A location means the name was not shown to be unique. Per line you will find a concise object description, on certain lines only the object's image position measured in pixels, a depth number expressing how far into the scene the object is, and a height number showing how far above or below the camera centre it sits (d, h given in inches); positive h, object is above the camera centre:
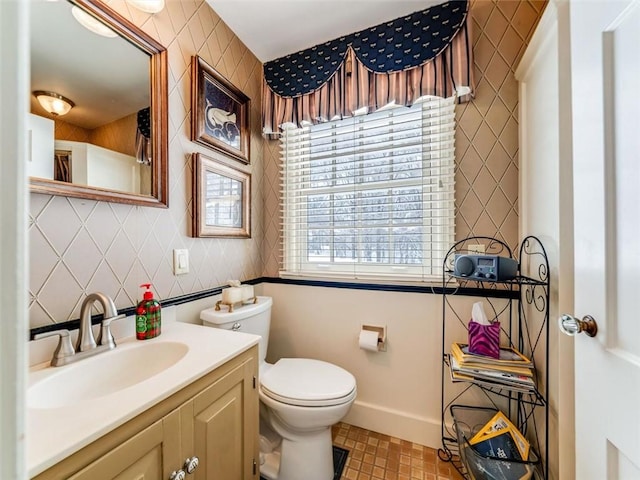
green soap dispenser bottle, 38.3 -11.3
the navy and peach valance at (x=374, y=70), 52.9 +38.3
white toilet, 44.1 -28.2
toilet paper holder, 59.9 -21.7
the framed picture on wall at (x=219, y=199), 52.4 +9.0
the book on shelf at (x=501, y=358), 44.8 -20.9
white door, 20.7 +0.7
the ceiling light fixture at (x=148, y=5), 40.9 +37.0
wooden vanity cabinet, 20.8 -19.3
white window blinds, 57.7 +11.0
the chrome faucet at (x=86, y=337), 31.1 -12.2
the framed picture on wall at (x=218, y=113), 51.6 +27.7
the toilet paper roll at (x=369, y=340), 58.1 -22.4
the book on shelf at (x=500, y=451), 40.9 -35.1
